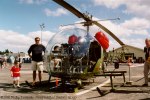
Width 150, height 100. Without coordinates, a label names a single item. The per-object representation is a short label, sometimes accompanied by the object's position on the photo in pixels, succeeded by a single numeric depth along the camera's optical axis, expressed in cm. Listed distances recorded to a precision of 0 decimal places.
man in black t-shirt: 1191
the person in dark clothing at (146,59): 1177
